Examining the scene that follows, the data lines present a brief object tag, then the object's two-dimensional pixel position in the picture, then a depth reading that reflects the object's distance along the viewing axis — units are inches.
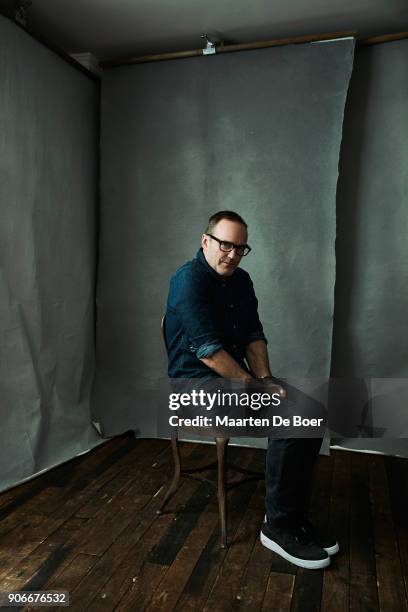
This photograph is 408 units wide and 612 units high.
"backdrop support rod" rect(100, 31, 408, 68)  120.5
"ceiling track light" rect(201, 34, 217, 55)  126.9
